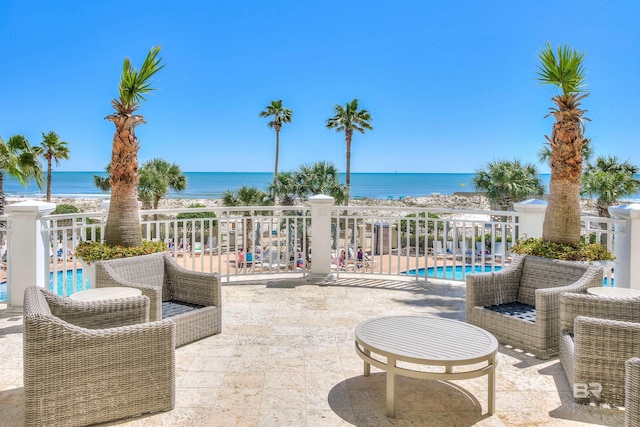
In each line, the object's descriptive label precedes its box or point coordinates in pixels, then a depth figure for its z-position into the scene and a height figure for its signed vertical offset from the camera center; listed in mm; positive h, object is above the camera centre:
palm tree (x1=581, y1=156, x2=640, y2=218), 16234 +1066
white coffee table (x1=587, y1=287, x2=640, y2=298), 2643 -561
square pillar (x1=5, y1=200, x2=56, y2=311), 4023 -463
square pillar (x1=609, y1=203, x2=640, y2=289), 3916 -372
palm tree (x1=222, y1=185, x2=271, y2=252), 20344 +561
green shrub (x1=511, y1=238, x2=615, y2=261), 3430 -359
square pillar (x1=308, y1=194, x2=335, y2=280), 5426 -387
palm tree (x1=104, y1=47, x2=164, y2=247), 3893 +484
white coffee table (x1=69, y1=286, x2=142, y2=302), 2625 -614
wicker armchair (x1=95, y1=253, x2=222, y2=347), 3047 -690
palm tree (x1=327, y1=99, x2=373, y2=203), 20469 +4692
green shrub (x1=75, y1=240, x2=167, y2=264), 3682 -433
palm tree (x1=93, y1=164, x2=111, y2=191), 22131 +1377
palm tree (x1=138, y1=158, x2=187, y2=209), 20109 +1430
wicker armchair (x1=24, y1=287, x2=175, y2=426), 1784 -784
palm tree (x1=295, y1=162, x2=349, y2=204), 17047 +1221
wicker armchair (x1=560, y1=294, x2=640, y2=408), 2094 -781
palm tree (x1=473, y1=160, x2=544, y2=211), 19000 +1421
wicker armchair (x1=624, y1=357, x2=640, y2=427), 1546 -731
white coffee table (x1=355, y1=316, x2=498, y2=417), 2002 -748
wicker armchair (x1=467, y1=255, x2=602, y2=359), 2854 -723
